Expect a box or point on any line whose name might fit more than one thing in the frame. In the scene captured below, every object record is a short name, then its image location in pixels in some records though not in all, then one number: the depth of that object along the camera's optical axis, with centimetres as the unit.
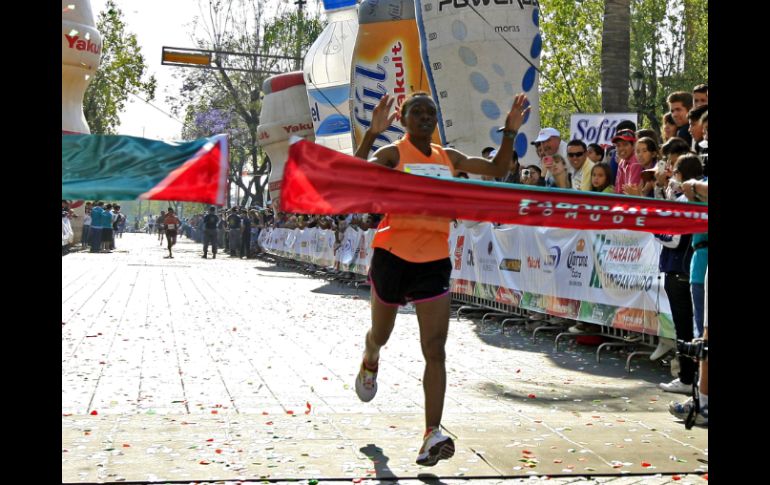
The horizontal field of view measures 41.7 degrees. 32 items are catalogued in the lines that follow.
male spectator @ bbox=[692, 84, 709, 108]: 864
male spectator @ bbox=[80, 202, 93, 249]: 4428
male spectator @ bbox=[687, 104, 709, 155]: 814
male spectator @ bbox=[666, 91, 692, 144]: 978
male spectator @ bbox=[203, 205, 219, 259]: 3892
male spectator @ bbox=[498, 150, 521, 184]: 1372
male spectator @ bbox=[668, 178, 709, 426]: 552
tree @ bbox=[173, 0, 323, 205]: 5500
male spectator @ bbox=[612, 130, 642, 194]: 1072
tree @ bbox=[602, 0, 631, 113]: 1745
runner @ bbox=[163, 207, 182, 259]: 3843
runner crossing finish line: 511
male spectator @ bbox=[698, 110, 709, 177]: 623
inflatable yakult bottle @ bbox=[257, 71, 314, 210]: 4044
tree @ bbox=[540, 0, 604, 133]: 4134
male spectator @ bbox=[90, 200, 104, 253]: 4128
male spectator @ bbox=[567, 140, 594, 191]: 1188
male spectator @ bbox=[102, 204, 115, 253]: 4141
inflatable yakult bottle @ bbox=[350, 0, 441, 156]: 2214
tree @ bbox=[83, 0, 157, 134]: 4875
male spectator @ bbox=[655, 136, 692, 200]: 752
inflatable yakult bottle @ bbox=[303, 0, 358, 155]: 3038
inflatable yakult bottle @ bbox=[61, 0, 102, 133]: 3288
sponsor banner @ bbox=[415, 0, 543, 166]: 1727
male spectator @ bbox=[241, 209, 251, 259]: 4156
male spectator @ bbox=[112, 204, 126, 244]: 5332
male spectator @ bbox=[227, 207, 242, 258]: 4369
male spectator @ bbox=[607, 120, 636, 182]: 1186
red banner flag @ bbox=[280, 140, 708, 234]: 508
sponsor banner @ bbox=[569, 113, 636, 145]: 1558
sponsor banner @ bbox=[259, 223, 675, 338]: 939
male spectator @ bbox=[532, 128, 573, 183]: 1273
